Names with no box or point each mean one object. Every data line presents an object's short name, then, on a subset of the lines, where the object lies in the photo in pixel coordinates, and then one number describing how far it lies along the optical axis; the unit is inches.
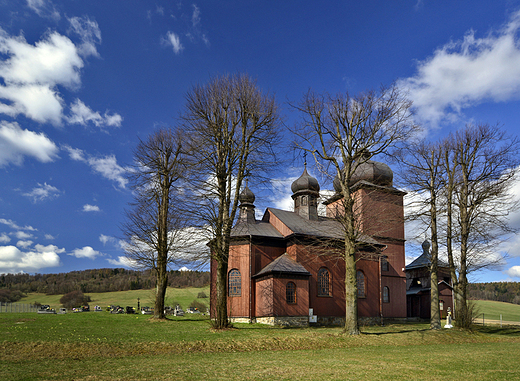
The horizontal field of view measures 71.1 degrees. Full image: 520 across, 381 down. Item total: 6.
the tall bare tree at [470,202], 834.2
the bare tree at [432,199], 839.7
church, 968.3
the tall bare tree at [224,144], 722.2
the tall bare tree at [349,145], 694.5
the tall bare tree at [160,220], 918.4
